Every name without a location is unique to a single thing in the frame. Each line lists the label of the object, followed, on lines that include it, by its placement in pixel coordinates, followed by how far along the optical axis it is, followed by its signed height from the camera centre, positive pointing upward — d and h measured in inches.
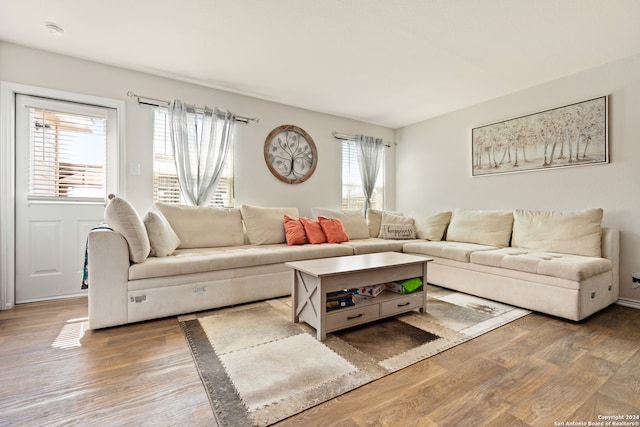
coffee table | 78.5 -20.4
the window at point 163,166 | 130.4 +21.7
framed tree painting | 118.6 +34.3
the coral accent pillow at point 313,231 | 137.9 -8.0
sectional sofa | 87.4 -15.4
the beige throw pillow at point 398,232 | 162.4 -9.7
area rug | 54.2 -33.7
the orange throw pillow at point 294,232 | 135.0 -8.3
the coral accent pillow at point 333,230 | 142.0 -7.6
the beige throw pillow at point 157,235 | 98.8 -7.3
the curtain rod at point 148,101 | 124.1 +48.9
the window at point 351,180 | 187.3 +22.4
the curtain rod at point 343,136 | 181.3 +49.0
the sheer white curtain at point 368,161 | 189.9 +35.1
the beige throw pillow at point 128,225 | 86.9 -3.4
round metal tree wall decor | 158.2 +33.9
